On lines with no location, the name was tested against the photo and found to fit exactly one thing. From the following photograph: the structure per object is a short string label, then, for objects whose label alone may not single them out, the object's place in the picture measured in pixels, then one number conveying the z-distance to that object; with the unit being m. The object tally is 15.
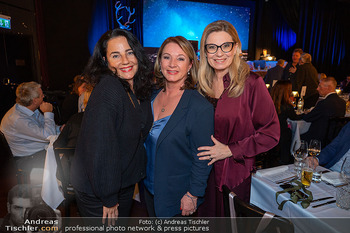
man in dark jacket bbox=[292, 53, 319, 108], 6.00
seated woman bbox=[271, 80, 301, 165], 3.59
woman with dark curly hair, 1.26
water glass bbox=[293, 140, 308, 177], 1.83
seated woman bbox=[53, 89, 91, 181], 2.43
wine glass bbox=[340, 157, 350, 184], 1.67
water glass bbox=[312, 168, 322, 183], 1.78
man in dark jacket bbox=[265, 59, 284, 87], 7.18
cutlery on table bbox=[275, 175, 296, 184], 1.78
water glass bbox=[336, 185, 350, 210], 1.46
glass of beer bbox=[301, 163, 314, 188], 1.68
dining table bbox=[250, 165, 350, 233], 1.36
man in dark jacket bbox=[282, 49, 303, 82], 6.47
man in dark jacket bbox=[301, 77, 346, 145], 3.73
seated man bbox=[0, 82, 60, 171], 2.75
